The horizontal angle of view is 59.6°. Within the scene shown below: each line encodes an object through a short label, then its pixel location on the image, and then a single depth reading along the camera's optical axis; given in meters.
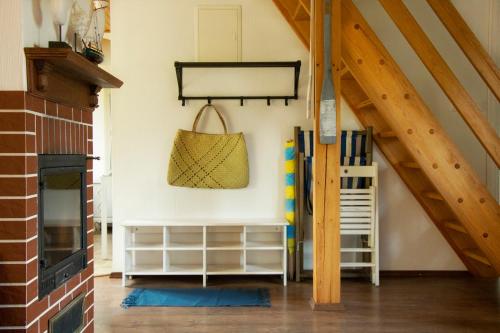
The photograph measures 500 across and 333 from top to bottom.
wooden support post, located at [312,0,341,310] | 2.97
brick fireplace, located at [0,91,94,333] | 1.76
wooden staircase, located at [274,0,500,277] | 2.97
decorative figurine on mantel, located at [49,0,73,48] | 2.00
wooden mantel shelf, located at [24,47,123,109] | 1.80
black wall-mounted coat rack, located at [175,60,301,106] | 3.78
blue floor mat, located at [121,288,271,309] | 3.17
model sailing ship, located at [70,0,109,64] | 2.35
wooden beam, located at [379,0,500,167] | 2.98
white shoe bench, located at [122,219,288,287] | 3.63
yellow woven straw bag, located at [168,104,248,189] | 3.81
